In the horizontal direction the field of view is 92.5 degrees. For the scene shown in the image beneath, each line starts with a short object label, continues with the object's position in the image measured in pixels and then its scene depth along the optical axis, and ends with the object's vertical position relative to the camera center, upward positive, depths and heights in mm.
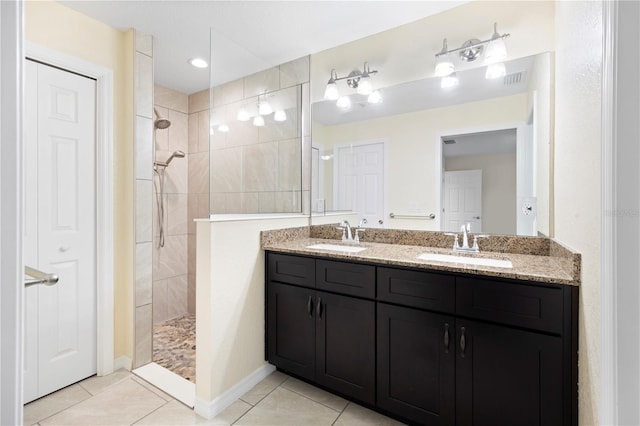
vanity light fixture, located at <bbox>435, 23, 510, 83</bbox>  1838 +994
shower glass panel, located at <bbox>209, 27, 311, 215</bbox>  2350 +587
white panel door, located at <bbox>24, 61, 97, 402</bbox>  1829 -99
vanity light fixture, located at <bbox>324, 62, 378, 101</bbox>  2307 +1001
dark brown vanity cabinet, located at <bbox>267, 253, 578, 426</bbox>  1225 -629
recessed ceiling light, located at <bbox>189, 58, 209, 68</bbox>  2643 +1306
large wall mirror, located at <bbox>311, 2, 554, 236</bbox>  1774 +539
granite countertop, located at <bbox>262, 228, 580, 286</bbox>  1231 -243
